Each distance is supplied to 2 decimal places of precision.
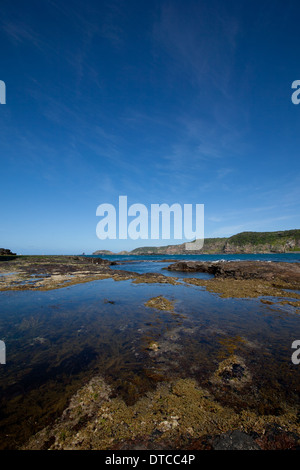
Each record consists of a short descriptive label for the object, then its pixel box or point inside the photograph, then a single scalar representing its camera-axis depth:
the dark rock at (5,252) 85.31
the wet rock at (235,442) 3.71
